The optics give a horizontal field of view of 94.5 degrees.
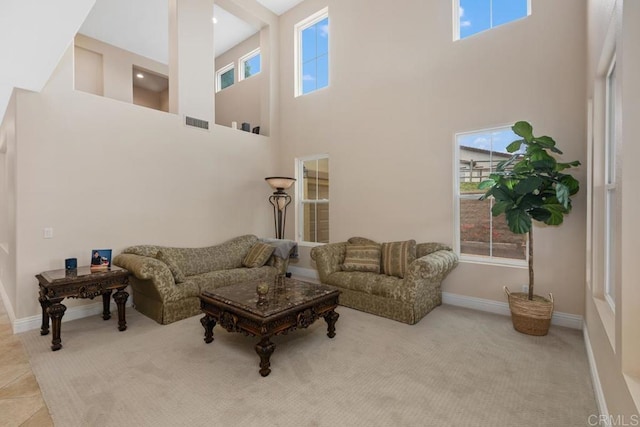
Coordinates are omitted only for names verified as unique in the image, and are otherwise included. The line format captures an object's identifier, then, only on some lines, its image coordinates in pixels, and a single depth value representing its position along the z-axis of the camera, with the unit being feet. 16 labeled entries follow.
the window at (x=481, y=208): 12.04
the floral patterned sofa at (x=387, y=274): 11.08
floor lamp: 17.29
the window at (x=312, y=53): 18.07
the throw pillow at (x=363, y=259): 13.67
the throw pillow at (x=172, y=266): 12.07
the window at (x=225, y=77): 23.84
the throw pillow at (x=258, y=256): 15.43
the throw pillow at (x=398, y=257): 12.91
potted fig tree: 9.49
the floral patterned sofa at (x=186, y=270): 11.13
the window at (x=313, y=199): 18.10
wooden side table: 9.25
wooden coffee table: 7.84
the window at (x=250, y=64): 21.83
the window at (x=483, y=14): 11.80
